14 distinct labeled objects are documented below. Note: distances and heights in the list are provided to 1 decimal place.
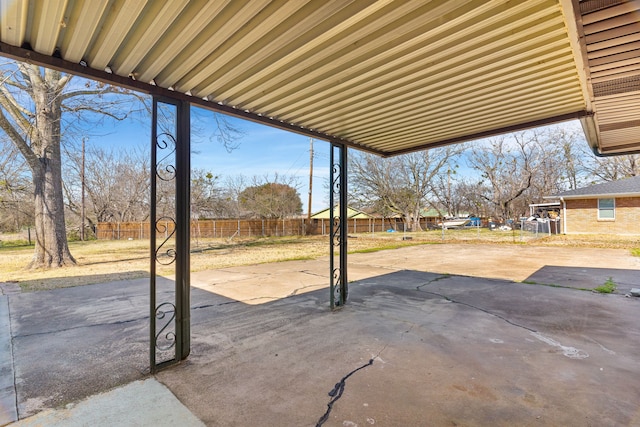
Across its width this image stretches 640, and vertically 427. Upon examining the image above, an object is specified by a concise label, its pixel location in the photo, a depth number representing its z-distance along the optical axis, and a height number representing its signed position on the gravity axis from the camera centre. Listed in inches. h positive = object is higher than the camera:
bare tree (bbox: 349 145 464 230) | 898.7 +121.9
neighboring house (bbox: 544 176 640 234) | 568.4 +17.6
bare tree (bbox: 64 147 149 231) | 826.2 +107.5
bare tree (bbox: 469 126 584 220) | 943.7 +171.7
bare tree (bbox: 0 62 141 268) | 327.3 +91.2
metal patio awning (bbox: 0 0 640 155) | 66.5 +45.3
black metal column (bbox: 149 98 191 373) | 97.4 +4.4
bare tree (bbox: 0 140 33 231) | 373.9 +53.2
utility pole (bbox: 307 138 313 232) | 873.5 +122.6
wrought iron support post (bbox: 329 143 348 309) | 168.6 +9.3
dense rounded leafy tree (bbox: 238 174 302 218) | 888.3 +68.4
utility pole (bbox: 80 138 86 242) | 757.3 +19.1
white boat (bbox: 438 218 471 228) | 1030.4 -13.3
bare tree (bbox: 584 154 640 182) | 896.3 +151.9
